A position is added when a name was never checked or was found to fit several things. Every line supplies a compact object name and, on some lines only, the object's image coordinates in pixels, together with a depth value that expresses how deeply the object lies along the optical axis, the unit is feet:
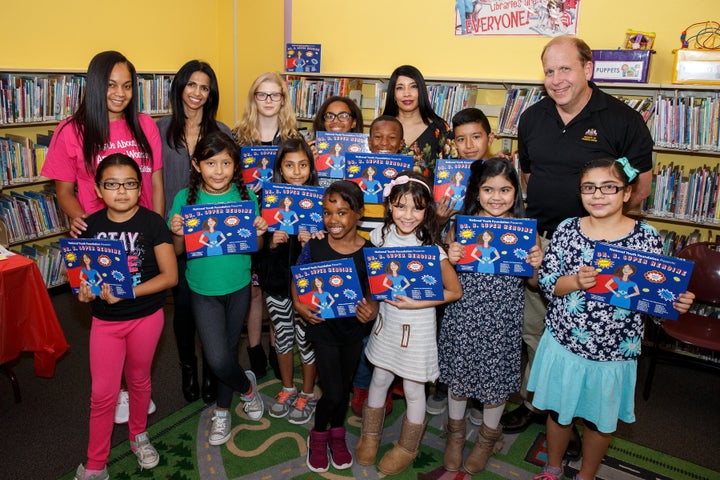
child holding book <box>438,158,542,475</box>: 8.58
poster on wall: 15.67
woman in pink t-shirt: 9.41
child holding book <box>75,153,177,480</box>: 8.25
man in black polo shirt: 9.07
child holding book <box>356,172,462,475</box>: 8.43
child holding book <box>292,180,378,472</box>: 8.45
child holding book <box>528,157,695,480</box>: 7.51
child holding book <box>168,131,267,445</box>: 9.09
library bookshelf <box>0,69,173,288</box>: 14.75
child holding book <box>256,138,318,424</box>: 9.90
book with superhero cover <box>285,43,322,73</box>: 19.24
